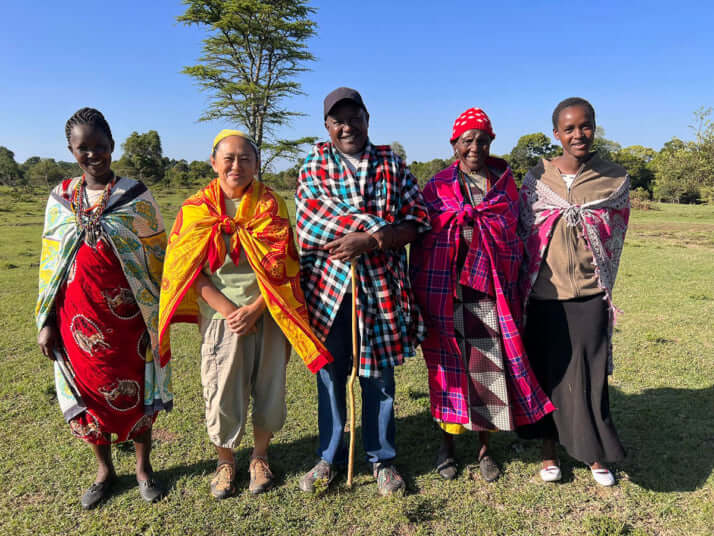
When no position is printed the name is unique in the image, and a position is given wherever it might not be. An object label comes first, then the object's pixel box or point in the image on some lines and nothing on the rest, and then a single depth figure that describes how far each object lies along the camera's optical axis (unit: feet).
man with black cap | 8.37
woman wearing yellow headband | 8.17
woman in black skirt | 9.04
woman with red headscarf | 9.10
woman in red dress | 8.38
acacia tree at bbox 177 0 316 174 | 78.07
